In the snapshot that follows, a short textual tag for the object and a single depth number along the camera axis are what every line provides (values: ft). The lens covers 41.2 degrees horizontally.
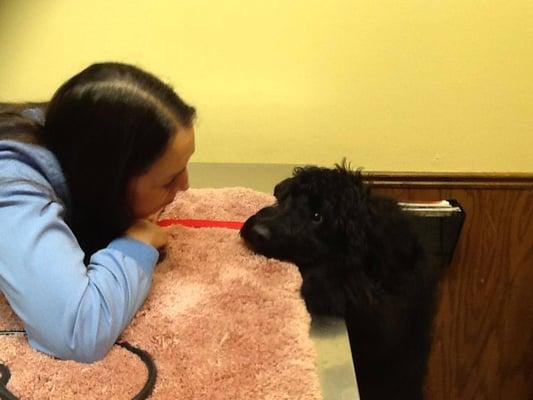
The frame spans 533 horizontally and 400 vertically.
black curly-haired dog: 2.92
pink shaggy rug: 2.22
